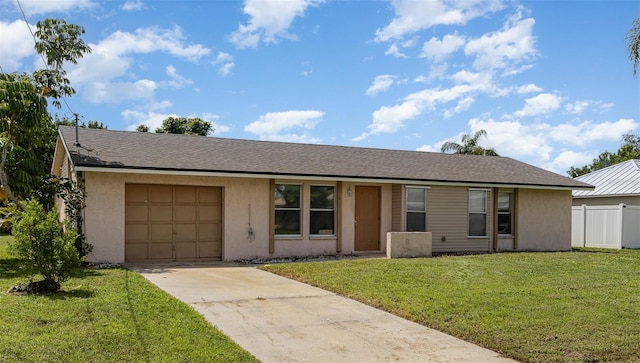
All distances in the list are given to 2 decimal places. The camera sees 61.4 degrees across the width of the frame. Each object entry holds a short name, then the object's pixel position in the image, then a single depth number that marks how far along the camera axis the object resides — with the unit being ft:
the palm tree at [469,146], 117.60
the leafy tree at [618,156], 175.32
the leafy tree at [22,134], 44.68
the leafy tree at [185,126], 137.49
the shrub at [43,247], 29.71
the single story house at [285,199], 47.39
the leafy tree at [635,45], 29.73
